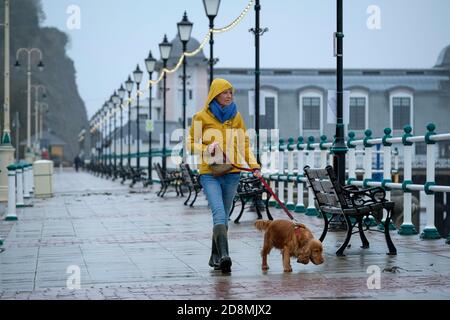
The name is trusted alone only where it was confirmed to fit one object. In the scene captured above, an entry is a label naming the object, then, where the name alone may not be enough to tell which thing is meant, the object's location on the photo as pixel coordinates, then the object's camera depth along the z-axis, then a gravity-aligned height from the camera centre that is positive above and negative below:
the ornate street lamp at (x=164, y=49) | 33.38 +3.83
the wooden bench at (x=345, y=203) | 10.79 -0.59
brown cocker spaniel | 9.12 -0.88
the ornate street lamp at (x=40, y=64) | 48.93 +4.86
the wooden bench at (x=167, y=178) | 28.42 -0.76
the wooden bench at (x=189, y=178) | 21.80 -0.63
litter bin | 28.55 -0.80
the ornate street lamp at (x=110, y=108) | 73.64 +3.76
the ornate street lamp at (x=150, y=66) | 39.06 +3.77
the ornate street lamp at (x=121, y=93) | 59.53 +3.96
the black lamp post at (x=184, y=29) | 27.91 +3.80
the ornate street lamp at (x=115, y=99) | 65.75 +3.91
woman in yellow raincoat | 9.43 +0.08
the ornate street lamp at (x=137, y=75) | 46.31 +3.97
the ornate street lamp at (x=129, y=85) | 53.25 +4.00
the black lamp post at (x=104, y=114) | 81.81 +3.65
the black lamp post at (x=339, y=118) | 14.69 +0.59
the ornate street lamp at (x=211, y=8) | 22.52 +3.60
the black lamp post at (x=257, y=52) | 20.86 +2.35
